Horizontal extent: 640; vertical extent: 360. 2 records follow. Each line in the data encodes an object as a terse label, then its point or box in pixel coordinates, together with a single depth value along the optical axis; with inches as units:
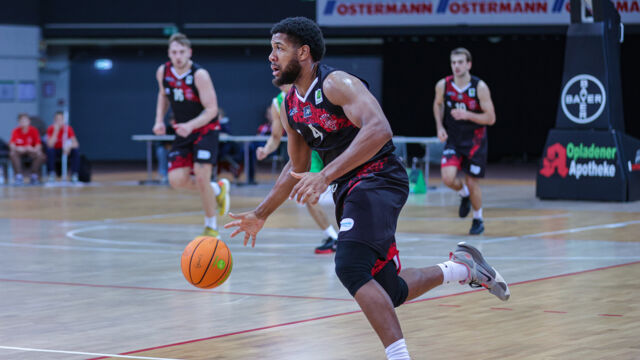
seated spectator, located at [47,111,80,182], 869.8
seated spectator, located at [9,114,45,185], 862.5
